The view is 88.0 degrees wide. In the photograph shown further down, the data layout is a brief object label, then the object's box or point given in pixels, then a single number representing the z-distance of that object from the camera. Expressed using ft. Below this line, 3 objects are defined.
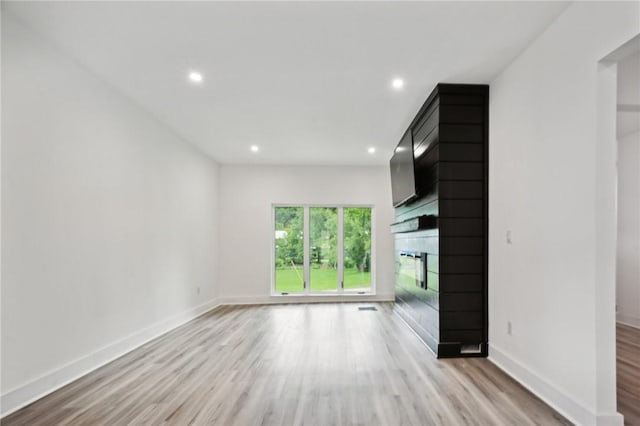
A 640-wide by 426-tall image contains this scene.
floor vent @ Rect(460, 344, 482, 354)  10.60
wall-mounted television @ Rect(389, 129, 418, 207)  13.00
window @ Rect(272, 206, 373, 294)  21.80
